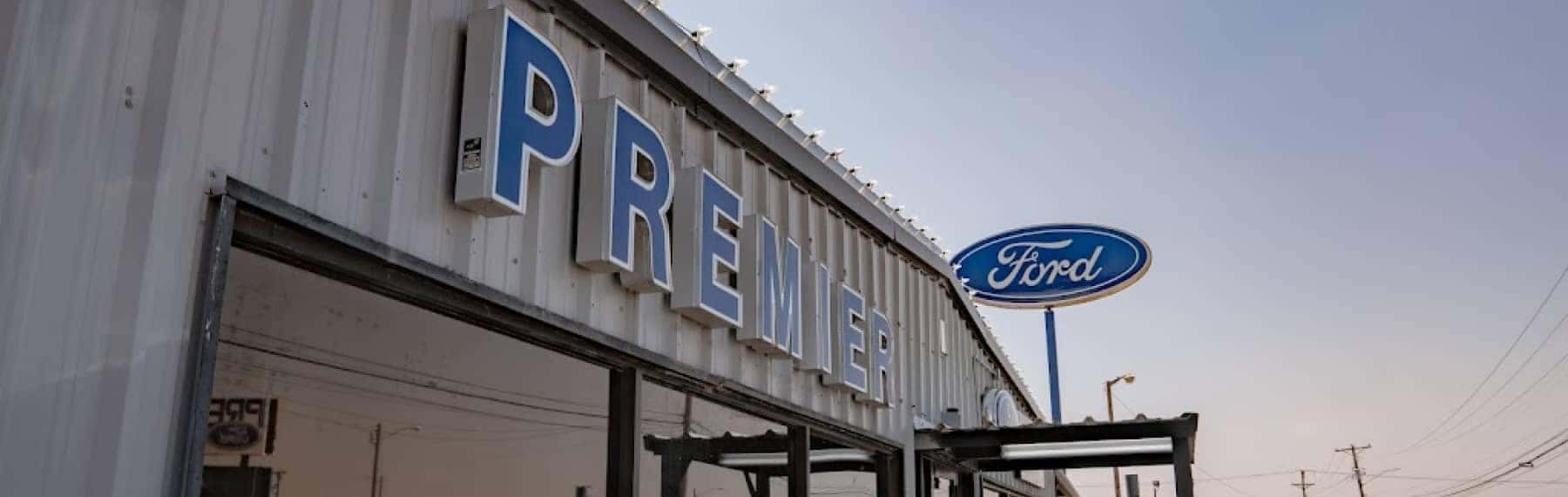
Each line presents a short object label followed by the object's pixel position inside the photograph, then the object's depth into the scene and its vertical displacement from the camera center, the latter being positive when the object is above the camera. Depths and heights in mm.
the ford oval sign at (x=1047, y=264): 20219 +4783
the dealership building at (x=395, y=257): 3611 +1170
